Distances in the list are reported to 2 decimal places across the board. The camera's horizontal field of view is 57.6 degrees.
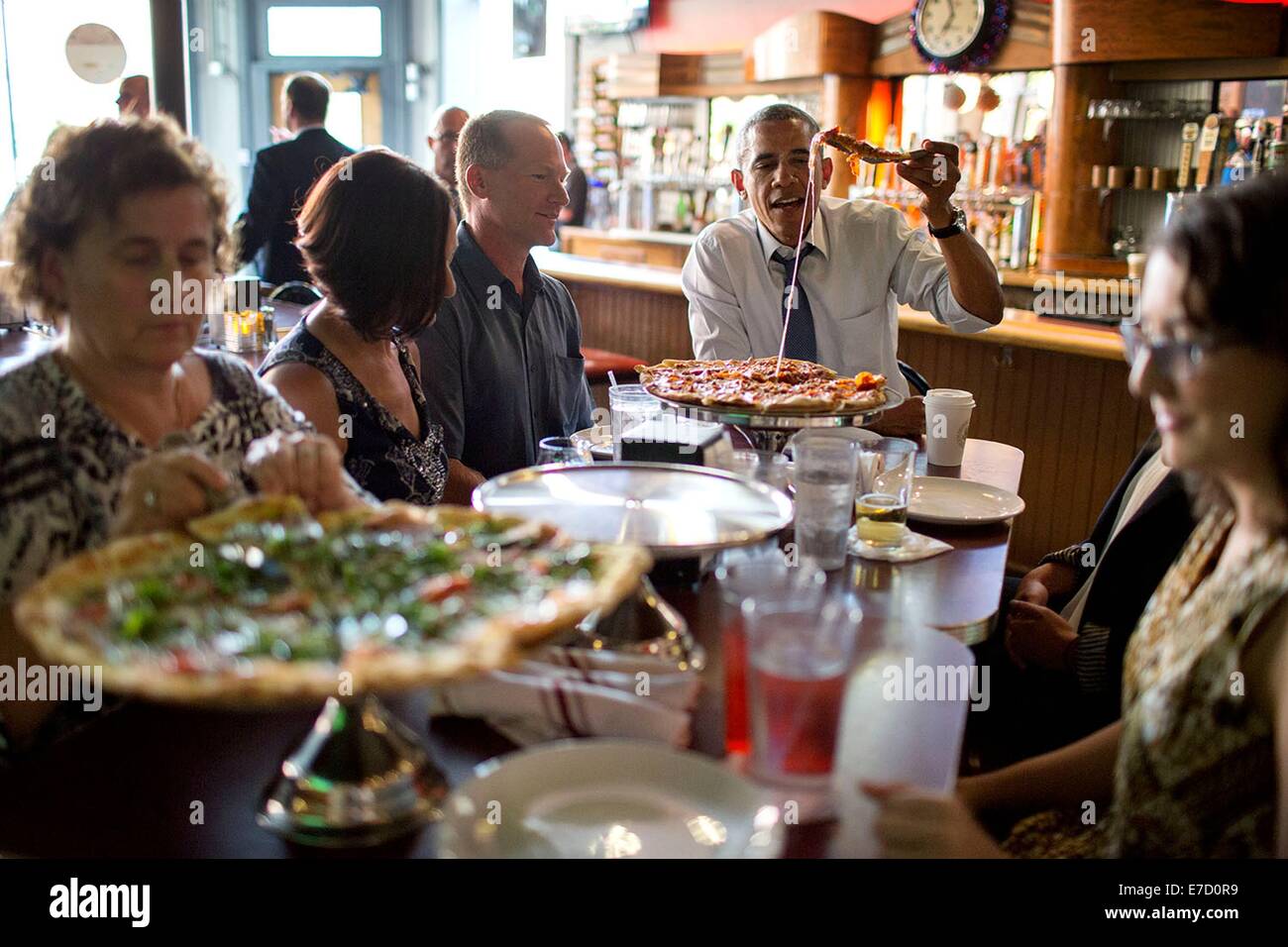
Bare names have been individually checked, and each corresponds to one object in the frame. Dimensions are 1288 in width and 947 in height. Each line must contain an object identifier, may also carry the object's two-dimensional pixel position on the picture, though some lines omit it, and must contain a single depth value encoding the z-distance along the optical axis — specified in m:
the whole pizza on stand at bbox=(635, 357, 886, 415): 2.40
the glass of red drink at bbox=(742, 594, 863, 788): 1.09
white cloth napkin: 1.27
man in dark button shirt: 2.93
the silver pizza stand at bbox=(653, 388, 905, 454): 2.31
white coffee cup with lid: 2.58
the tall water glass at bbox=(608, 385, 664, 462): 2.33
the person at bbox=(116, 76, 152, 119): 5.49
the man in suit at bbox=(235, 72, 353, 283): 5.98
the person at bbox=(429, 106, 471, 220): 5.91
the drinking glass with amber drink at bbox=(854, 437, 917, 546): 2.00
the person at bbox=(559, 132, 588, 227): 8.80
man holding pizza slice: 3.47
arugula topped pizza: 0.98
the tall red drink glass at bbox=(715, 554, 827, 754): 1.14
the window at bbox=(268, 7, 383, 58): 10.43
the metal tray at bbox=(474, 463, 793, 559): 1.53
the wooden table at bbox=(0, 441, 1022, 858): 1.10
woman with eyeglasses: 1.19
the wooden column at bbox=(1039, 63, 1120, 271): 5.91
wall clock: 6.40
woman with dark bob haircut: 2.18
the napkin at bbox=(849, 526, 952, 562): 1.95
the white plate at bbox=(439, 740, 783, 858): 1.07
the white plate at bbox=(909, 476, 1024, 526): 2.16
